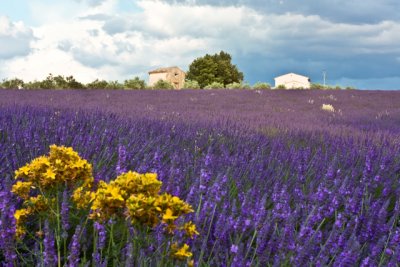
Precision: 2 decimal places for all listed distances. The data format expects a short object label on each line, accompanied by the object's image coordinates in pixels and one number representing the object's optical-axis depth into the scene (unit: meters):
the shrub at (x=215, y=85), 25.65
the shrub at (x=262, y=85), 22.35
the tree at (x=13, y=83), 20.72
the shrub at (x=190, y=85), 29.90
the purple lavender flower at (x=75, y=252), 1.53
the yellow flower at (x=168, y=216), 1.34
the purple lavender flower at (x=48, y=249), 1.56
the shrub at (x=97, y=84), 22.78
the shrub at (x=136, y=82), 26.16
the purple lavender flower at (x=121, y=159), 2.34
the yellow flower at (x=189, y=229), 1.48
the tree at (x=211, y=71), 48.53
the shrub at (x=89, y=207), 1.37
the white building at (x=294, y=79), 59.38
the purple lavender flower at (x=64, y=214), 1.72
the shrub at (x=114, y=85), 22.36
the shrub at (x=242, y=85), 22.77
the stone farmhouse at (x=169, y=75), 51.34
